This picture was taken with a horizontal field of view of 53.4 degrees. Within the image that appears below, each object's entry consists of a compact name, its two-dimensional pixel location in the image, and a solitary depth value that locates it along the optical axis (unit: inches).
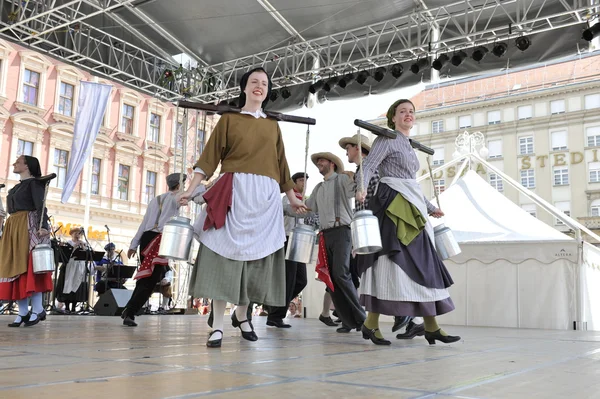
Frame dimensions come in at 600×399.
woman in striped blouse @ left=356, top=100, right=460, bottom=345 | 153.9
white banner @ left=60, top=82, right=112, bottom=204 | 597.3
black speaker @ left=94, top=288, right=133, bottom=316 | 367.9
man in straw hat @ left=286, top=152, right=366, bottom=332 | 214.5
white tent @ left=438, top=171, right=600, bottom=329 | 343.6
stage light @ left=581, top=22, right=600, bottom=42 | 363.3
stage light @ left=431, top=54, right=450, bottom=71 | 420.5
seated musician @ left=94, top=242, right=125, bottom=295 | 470.6
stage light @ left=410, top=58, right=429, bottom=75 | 427.5
